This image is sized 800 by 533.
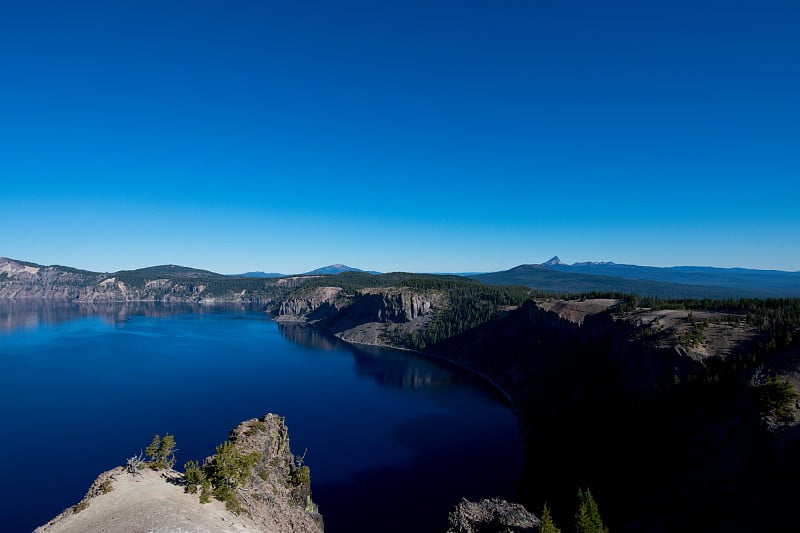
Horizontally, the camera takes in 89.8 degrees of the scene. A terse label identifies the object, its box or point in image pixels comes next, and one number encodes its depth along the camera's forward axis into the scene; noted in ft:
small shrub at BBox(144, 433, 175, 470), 116.78
